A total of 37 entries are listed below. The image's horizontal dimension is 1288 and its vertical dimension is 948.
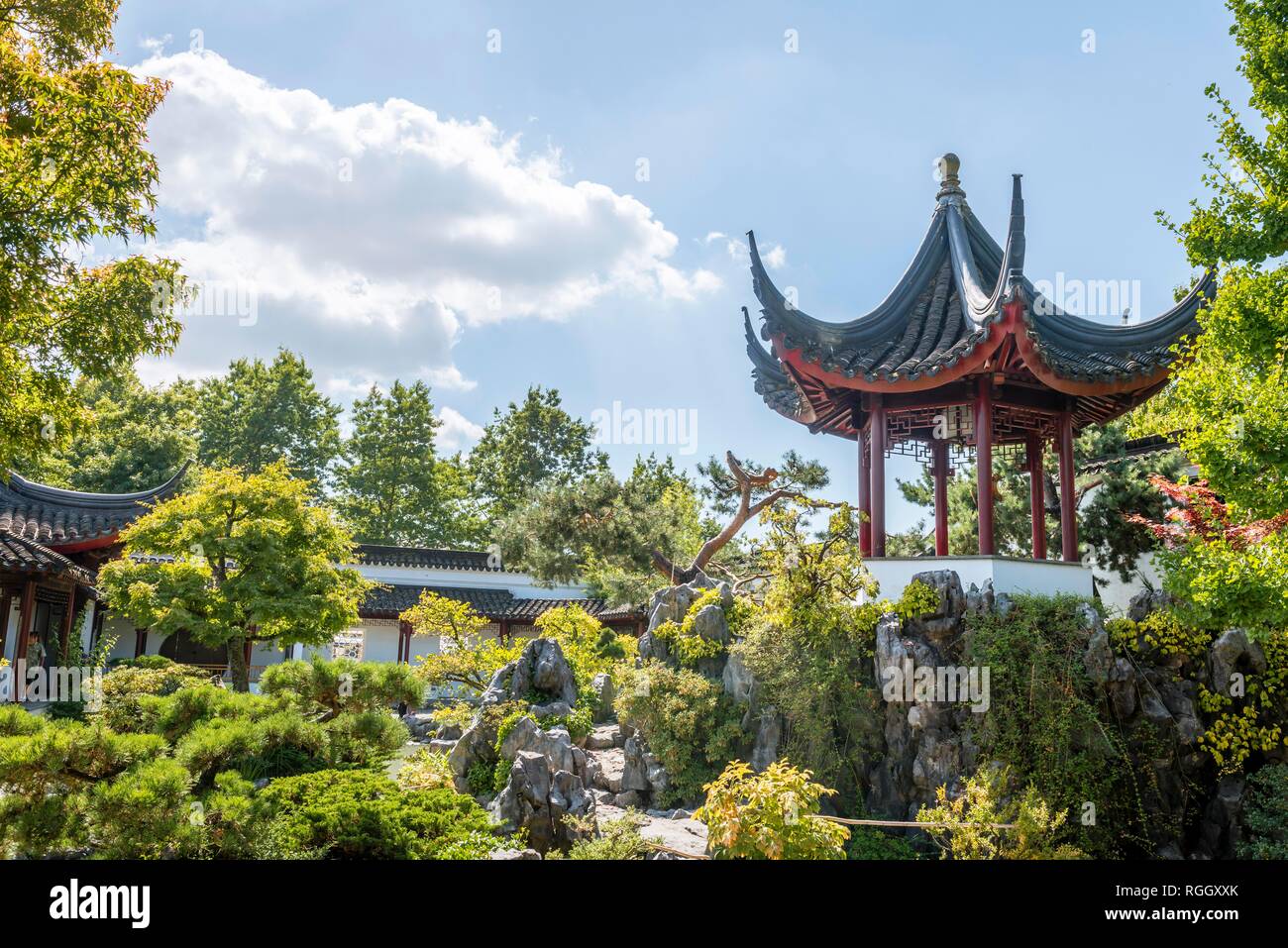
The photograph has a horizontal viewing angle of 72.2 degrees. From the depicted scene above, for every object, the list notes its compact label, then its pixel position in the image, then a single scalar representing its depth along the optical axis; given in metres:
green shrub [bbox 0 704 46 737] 5.95
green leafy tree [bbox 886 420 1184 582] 12.37
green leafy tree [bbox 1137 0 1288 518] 6.06
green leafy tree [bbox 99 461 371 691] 10.88
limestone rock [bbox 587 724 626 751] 12.40
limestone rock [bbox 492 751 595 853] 7.54
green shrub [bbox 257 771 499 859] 6.21
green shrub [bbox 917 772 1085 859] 6.95
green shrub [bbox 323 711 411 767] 8.99
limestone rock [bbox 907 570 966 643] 9.07
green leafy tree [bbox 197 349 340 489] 34.50
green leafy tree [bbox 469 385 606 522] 36.09
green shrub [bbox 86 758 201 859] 5.21
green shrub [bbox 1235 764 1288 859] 7.68
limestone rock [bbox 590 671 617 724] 14.13
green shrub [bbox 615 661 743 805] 9.66
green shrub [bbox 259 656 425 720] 9.88
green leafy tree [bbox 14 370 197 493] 25.61
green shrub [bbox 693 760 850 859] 5.68
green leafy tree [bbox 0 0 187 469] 5.77
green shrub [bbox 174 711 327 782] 6.97
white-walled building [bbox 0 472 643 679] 13.23
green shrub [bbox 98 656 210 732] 8.66
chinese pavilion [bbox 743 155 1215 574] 9.59
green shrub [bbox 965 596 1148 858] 7.98
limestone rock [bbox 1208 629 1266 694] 8.73
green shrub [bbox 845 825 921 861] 7.97
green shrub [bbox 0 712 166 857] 5.29
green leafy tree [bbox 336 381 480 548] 34.50
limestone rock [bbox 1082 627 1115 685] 8.50
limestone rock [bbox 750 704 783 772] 9.16
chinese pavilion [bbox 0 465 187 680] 12.93
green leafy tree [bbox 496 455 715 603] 15.63
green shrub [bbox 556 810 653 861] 6.95
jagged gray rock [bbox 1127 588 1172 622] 9.06
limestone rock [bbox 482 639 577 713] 11.22
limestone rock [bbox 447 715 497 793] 9.92
